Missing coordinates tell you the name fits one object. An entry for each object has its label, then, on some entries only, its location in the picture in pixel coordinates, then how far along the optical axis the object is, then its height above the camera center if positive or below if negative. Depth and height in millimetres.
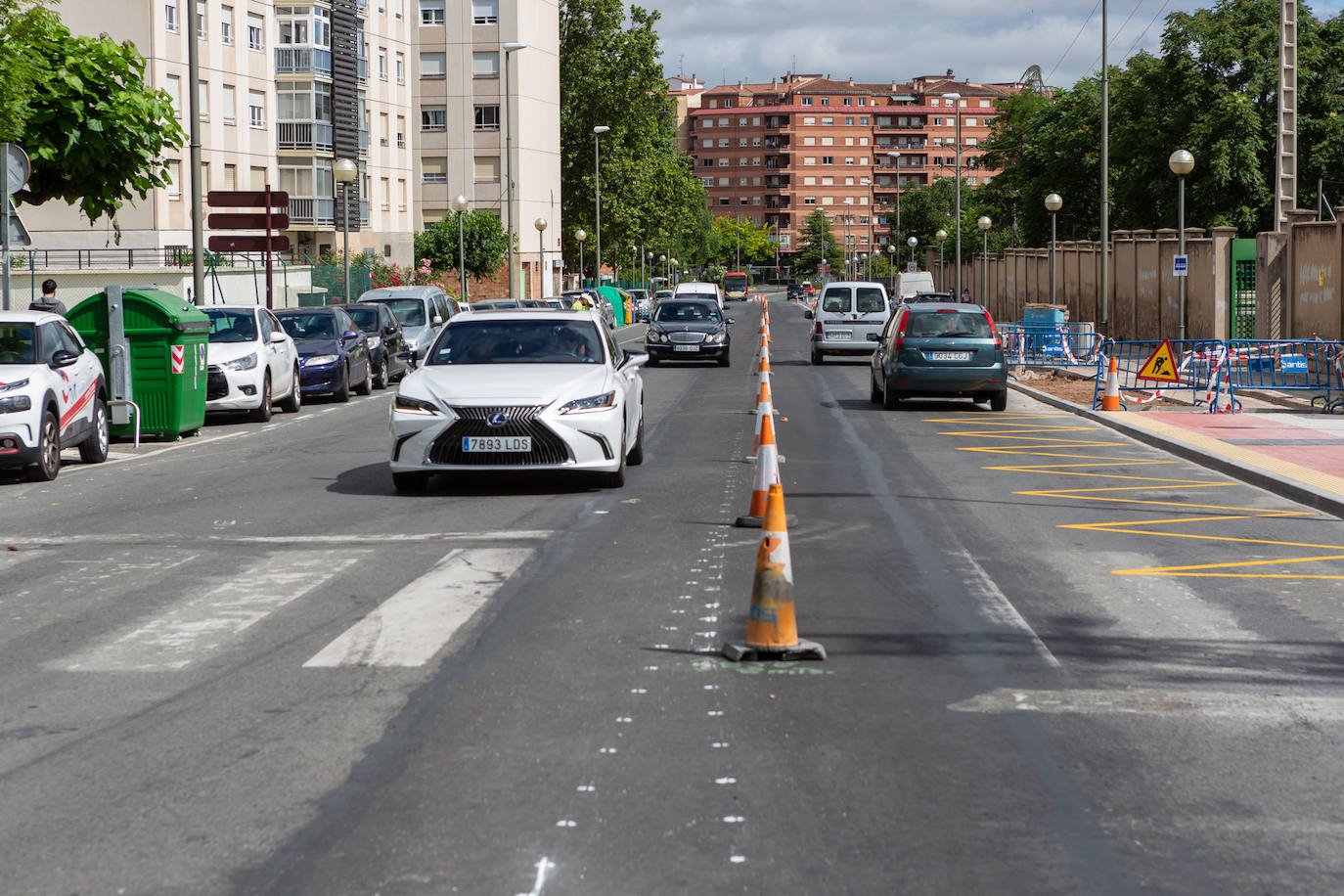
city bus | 155875 +4908
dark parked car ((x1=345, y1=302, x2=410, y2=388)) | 31016 +96
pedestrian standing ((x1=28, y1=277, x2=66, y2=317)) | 22641 +585
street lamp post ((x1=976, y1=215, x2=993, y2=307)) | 60969 +3983
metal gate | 37750 +1100
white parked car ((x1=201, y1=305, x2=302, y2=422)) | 22531 -262
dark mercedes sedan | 36625 +48
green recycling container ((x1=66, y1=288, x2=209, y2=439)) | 19266 -62
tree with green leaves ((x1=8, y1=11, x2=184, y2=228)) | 22062 +2898
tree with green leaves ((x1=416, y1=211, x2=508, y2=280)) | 73438 +4157
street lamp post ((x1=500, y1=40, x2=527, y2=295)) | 55609 +6757
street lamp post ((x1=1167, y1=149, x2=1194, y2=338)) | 30719 +3068
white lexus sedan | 13070 -566
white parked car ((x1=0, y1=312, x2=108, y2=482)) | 15172 -459
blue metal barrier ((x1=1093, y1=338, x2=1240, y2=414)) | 23425 -680
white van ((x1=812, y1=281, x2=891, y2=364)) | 37594 +408
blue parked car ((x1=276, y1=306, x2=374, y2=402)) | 26641 -122
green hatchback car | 23203 -231
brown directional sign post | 29031 +2170
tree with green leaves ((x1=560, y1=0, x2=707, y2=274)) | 95750 +12896
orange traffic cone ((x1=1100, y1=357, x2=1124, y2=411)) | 23219 -761
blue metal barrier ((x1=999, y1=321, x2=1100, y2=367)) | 35156 -192
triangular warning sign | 23859 -436
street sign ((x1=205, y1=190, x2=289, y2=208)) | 29047 +2464
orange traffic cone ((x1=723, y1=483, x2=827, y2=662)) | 7156 -1130
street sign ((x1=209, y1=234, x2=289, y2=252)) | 29188 +1720
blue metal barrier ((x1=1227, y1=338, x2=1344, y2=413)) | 25091 -455
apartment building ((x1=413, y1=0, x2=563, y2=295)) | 85875 +11671
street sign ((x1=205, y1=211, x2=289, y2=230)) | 29062 +2099
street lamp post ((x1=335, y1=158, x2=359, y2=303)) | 33031 +3323
